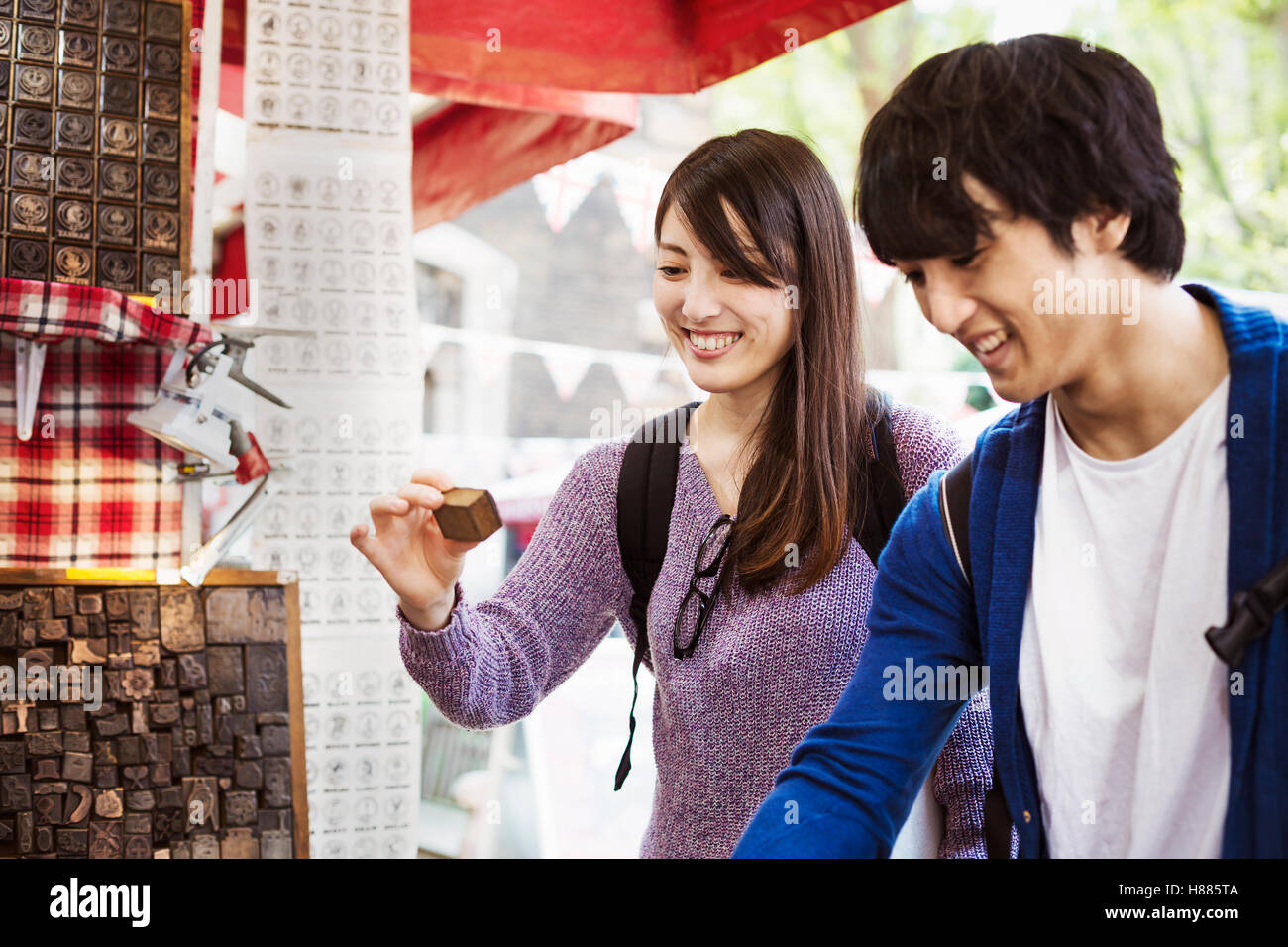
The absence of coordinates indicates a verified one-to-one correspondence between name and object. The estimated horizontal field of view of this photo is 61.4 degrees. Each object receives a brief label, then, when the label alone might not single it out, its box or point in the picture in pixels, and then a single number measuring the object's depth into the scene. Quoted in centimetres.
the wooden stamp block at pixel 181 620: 210
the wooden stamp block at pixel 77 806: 202
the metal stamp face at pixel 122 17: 221
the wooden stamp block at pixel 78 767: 202
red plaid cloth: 212
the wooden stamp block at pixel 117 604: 207
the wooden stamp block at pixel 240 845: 209
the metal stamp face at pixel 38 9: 215
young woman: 137
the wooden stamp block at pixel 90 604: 204
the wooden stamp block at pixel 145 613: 208
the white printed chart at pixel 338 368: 242
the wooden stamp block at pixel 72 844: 201
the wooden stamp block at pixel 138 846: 204
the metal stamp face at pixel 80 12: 218
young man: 92
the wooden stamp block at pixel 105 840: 202
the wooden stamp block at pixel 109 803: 204
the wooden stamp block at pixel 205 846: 207
